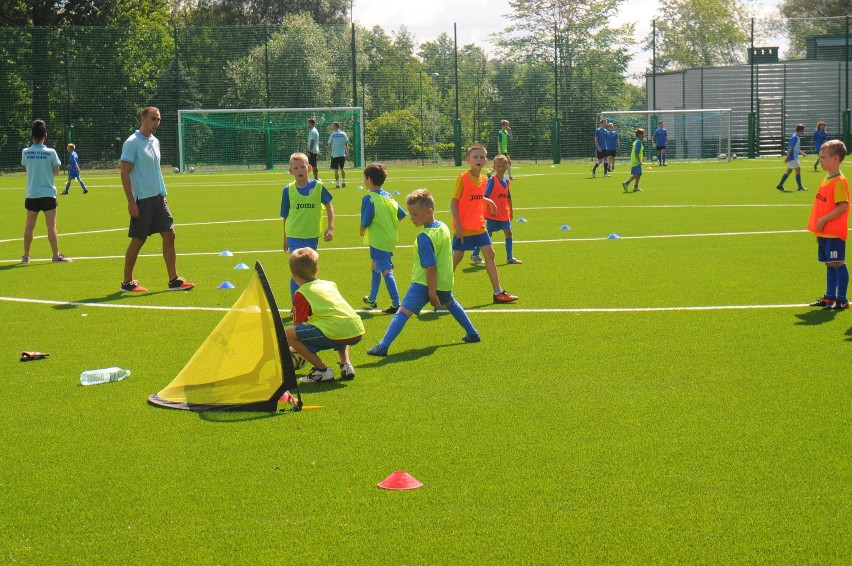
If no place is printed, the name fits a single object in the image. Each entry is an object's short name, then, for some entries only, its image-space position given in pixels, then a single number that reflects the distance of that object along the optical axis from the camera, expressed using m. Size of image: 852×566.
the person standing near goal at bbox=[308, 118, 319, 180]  36.53
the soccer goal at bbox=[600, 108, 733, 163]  51.09
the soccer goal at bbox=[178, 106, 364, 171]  45.56
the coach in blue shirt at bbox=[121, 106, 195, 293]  12.34
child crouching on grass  7.58
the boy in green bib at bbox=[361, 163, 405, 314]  10.71
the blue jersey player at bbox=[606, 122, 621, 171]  38.53
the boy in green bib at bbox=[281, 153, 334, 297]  11.00
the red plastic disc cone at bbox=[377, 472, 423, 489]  5.36
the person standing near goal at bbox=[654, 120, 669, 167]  44.72
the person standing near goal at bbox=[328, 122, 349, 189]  35.31
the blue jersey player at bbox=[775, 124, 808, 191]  27.41
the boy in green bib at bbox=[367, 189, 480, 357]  8.76
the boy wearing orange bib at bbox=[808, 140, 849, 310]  10.16
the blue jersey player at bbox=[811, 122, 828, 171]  34.31
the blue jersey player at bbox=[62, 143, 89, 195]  34.20
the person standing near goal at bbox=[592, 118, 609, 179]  38.50
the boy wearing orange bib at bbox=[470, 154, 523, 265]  14.24
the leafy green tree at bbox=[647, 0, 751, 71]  89.94
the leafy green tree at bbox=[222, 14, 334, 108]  47.69
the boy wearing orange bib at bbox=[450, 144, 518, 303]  11.70
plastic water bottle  7.78
